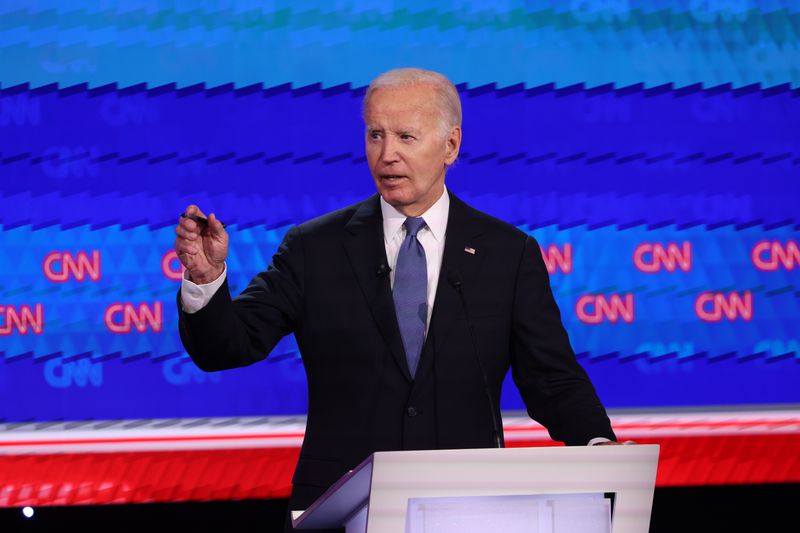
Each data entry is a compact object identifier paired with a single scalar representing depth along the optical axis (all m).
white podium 14.88
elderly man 15.47
